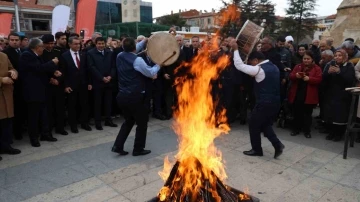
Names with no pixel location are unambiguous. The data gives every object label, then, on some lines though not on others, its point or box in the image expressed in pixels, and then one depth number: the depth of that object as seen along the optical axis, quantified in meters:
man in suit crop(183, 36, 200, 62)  8.00
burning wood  2.85
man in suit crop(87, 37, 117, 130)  6.66
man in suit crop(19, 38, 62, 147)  5.44
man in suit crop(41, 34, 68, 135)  6.04
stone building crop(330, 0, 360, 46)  16.79
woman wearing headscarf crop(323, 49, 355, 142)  5.82
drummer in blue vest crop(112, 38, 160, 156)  4.74
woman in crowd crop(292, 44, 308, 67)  7.91
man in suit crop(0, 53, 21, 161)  5.13
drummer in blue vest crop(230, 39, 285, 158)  4.83
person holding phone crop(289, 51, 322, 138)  6.14
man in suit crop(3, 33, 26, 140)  5.83
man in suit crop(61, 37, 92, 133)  6.41
